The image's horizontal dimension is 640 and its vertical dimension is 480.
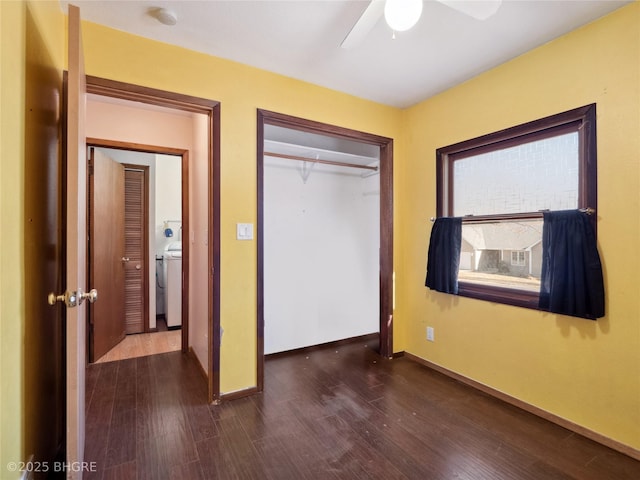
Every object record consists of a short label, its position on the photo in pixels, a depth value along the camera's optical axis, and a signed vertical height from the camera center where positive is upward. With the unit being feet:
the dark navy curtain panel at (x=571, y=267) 5.80 -0.56
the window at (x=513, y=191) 6.30 +1.13
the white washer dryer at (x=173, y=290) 12.84 -2.14
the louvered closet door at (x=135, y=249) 12.14 -0.40
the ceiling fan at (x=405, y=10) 4.18 +3.28
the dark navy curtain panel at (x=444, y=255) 8.29 -0.43
